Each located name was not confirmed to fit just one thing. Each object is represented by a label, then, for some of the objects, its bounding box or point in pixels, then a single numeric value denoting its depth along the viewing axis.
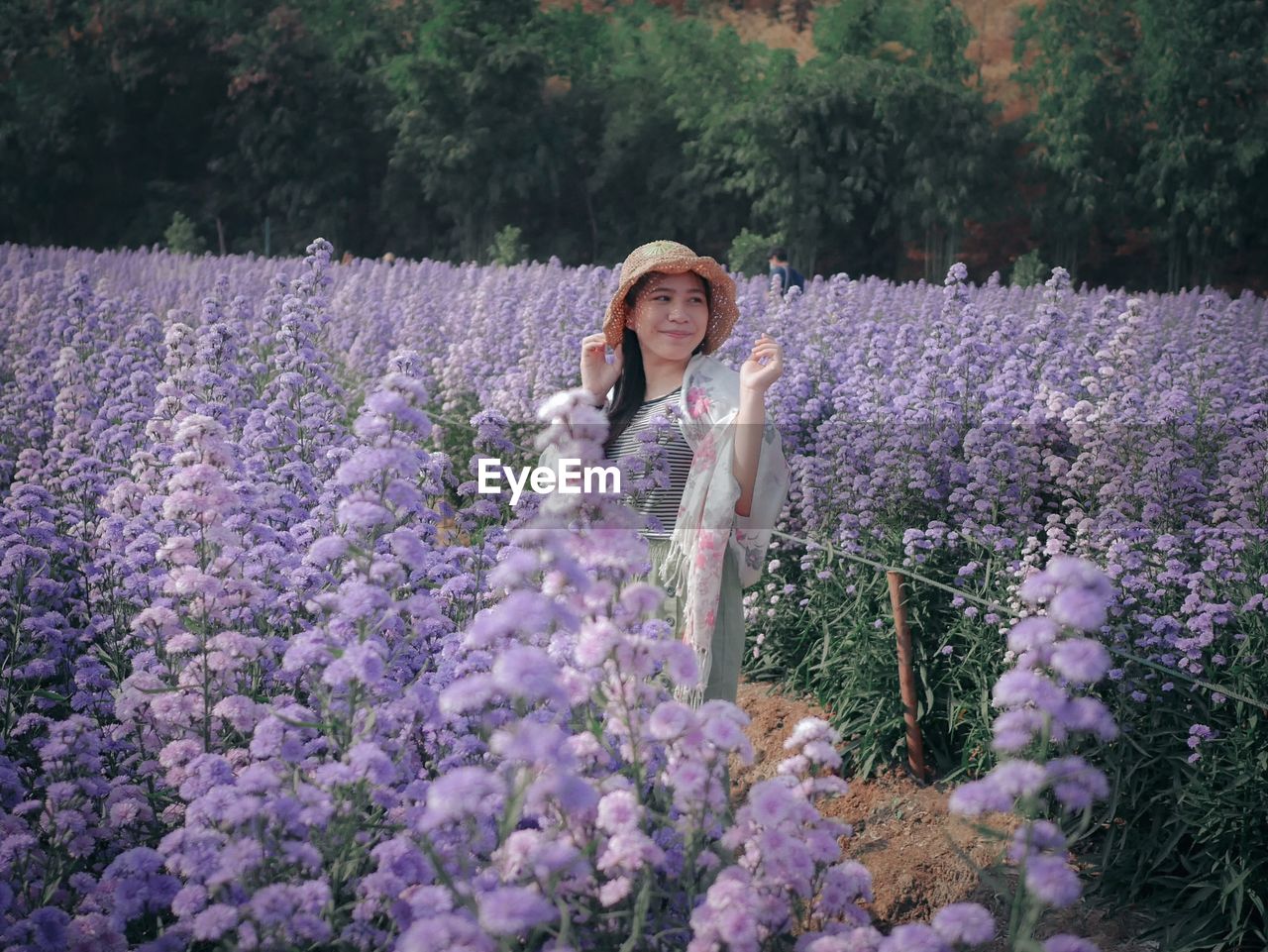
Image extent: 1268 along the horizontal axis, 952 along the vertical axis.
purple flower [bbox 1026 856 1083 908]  1.46
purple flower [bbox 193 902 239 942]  1.64
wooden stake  3.88
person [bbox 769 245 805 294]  9.80
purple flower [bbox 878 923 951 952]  1.55
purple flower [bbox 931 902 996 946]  1.55
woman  2.78
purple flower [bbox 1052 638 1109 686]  1.49
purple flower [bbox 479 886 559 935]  1.47
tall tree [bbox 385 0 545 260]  25.11
